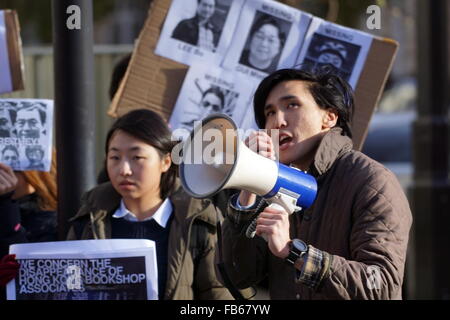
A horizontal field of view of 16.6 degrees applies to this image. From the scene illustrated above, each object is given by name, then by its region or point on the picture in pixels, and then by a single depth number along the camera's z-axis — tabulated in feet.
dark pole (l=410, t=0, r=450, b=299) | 41.47
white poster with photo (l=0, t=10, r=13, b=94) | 22.28
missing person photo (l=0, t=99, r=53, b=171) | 20.90
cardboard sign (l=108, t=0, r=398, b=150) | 22.98
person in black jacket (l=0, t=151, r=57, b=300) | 20.15
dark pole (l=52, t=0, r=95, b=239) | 19.90
